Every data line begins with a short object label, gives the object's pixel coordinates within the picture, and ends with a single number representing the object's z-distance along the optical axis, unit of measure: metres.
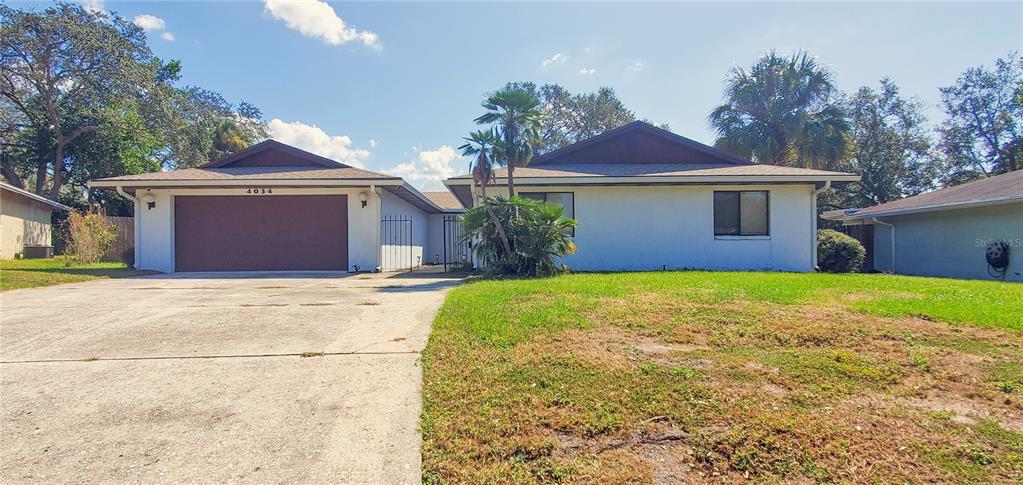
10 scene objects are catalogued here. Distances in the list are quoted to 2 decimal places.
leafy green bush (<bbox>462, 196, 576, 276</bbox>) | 9.75
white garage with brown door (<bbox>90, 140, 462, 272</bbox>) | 12.71
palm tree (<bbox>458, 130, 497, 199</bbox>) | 10.82
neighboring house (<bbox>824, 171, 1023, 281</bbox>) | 10.88
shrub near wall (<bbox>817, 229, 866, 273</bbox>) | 11.94
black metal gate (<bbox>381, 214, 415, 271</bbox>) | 13.80
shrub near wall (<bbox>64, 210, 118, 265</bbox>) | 13.02
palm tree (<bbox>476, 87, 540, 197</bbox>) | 10.90
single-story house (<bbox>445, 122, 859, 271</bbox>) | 11.99
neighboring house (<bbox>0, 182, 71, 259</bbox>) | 16.77
